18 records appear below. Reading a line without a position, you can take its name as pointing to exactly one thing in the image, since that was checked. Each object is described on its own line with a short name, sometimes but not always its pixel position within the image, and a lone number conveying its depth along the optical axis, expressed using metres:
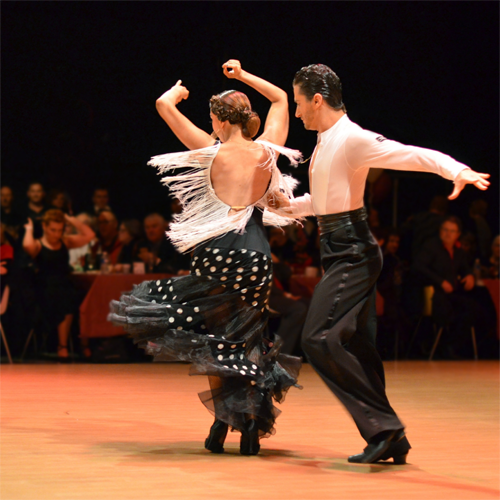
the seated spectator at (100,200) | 17.54
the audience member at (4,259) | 13.47
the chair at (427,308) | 15.68
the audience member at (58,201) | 16.82
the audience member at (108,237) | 15.64
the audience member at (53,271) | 13.88
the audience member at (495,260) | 16.59
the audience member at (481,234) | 18.31
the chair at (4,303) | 13.44
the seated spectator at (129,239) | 15.28
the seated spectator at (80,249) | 15.19
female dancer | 6.35
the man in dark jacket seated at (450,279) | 15.43
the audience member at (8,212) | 16.53
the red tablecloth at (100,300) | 13.72
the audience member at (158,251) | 14.33
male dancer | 6.02
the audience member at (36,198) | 16.98
